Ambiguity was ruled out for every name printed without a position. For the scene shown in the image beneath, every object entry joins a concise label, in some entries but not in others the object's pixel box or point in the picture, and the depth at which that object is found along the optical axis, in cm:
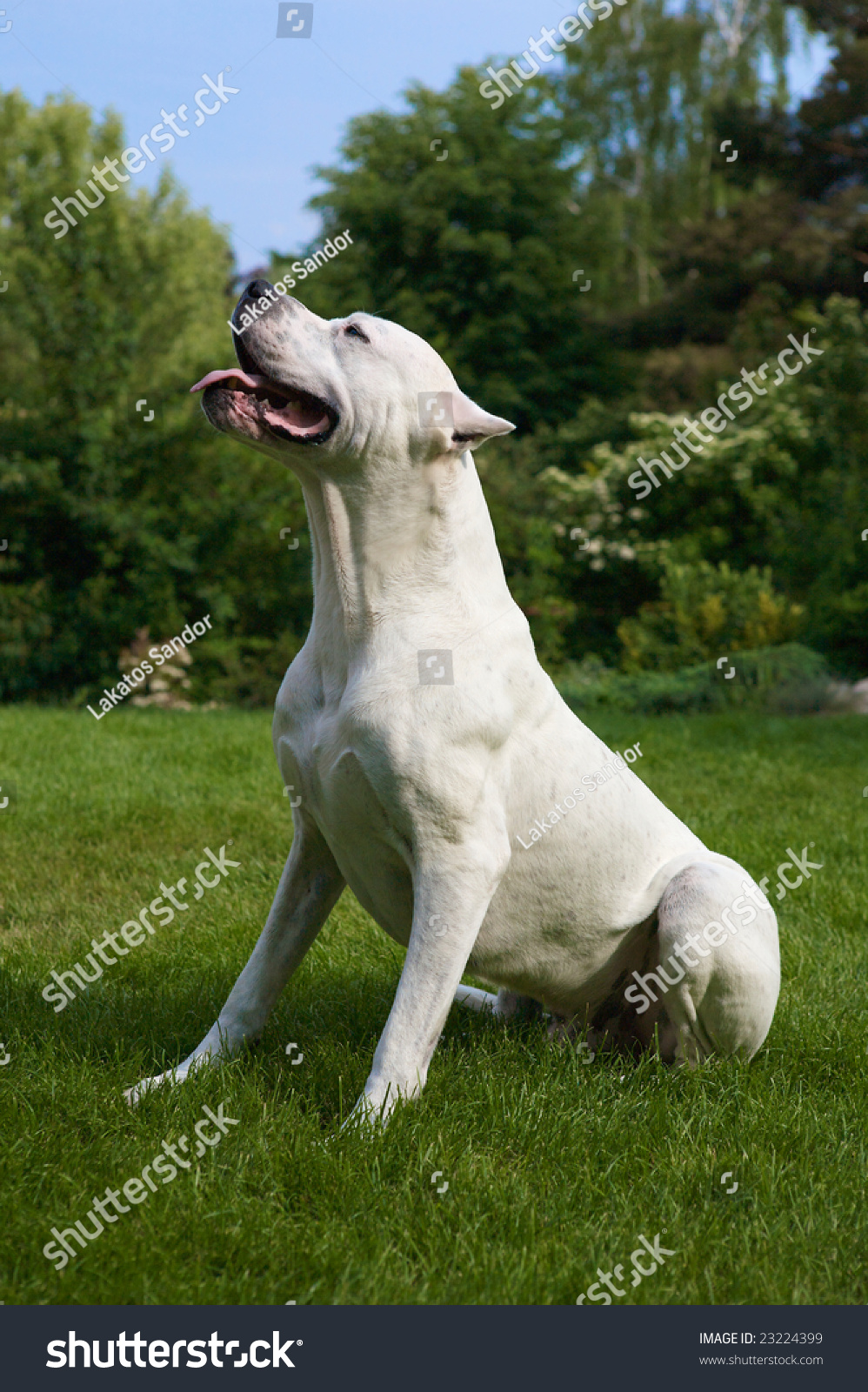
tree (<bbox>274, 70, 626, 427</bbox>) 2030
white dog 280
